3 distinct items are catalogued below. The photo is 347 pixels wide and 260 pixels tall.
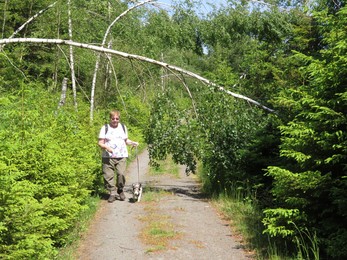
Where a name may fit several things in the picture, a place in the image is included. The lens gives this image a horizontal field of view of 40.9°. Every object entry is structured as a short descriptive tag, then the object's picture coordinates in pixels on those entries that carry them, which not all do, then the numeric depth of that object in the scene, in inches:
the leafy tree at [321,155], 229.0
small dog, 379.2
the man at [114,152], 377.4
